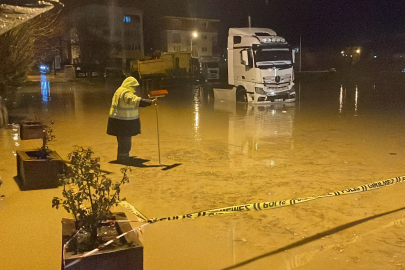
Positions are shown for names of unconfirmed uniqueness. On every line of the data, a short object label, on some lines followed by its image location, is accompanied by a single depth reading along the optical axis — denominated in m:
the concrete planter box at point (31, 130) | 8.12
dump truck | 35.94
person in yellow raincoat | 7.93
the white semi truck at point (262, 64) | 18.66
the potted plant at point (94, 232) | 3.05
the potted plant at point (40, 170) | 6.62
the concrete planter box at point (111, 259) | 2.98
